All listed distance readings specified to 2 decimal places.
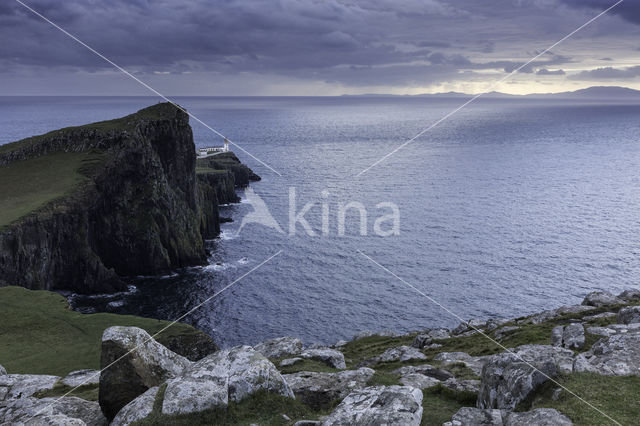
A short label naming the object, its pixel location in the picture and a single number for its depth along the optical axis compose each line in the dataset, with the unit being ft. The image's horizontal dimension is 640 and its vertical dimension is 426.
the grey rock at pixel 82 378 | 87.73
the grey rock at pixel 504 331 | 117.60
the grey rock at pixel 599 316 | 107.12
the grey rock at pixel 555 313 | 125.79
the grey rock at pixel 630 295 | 130.99
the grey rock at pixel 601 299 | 128.24
